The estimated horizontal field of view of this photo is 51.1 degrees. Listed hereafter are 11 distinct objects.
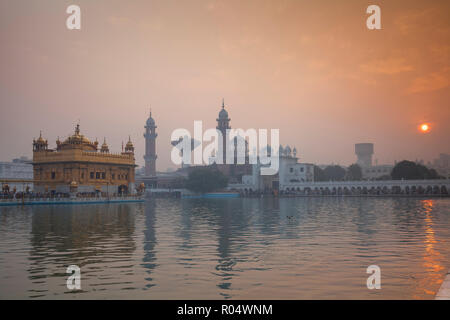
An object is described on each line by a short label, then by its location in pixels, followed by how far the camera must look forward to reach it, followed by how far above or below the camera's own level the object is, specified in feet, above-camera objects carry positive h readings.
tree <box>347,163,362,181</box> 429.79 +5.73
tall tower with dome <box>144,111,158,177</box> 472.44 +33.59
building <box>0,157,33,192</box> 370.53 +9.86
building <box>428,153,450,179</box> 605.73 +9.62
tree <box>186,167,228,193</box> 333.95 -0.40
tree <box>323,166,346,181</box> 439.63 +5.91
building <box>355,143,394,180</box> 585.63 +10.15
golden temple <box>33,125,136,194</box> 200.03 +6.30
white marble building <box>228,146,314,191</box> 335.67 +2.58
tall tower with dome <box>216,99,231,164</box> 430.69 +52.75
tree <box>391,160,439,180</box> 310.04 +4.96
